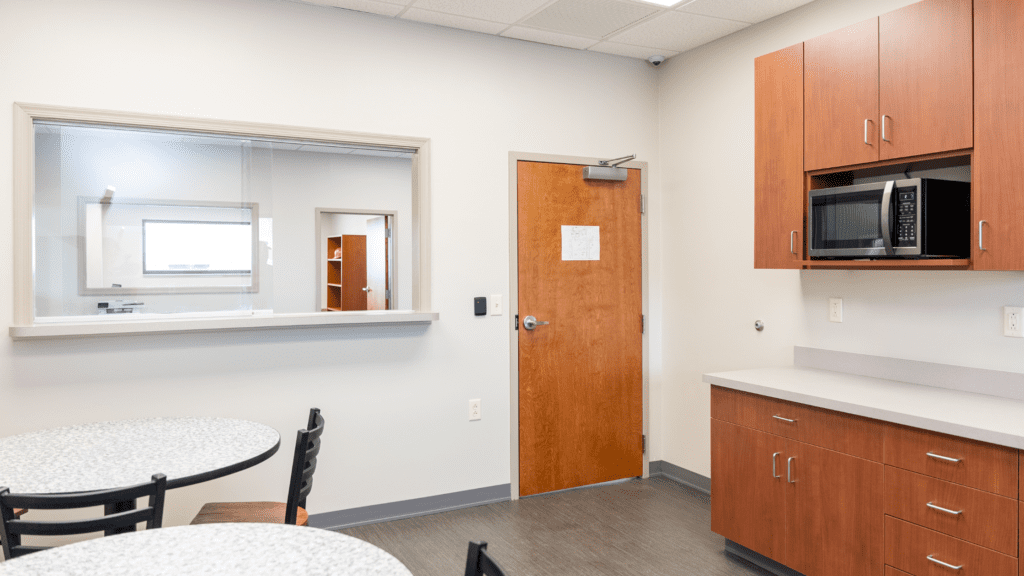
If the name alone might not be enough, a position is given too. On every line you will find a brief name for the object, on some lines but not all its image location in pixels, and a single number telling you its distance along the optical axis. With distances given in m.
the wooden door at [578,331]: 3.86
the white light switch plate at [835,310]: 3.15
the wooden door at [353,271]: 6.30
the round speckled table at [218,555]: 1.25
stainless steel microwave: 2.40
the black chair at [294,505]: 2.12
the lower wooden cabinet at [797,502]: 2.39
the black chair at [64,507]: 1.47
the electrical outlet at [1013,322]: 2.48
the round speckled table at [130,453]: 1.75
